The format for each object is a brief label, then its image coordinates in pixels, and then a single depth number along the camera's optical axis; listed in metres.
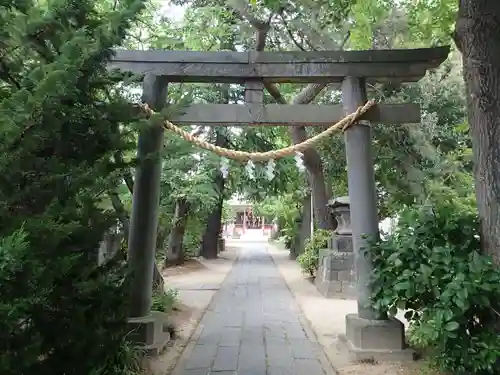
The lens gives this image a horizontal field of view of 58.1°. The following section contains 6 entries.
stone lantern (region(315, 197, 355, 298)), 9.61
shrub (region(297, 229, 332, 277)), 11.59
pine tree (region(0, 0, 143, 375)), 2.21
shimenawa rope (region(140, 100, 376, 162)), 4.71
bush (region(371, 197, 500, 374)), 3.41
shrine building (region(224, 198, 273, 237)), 46.97
